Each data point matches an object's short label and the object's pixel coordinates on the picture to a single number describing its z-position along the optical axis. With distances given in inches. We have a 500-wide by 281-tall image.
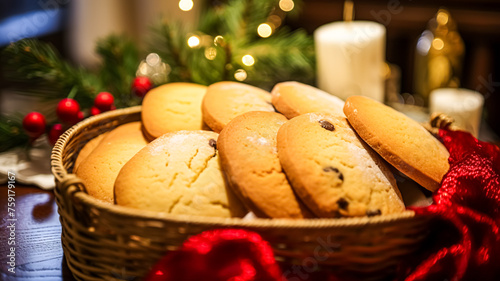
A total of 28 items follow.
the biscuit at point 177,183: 23.8
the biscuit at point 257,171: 22.7
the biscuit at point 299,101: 30.8
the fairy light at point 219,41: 40.9
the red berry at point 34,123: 36.8
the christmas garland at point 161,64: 38.8
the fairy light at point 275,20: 53.8
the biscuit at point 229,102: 31.0
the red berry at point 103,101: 38.3
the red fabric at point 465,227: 22.6
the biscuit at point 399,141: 26.2
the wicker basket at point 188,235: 20.2
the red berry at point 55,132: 37.5
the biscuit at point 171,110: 32.5
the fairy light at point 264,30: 48.6
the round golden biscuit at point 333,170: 22.8
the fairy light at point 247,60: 44.4
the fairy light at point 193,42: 45.6
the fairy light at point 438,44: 59.7
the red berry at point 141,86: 40.5
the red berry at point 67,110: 36.6
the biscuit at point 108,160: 28.0
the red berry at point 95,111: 38.7
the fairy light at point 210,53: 44.9
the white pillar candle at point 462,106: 46.6
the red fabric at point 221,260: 20.3
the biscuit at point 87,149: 32.1
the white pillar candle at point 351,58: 45.1
